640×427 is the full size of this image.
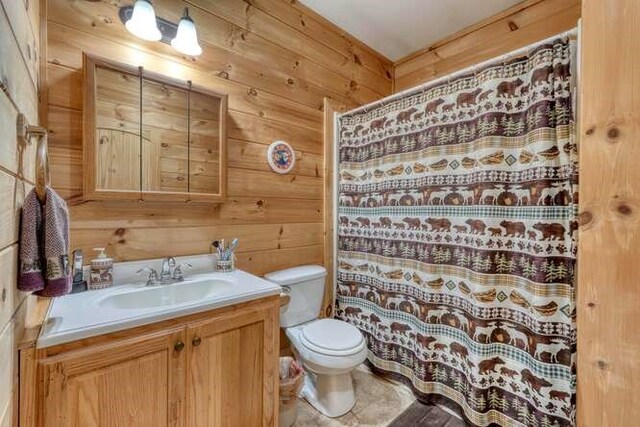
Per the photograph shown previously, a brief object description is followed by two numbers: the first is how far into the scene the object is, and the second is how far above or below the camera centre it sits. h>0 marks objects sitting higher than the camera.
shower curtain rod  1.31 +0.76
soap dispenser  1.27 -0.26
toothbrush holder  1.62 -0.29
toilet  1.57 -0.72
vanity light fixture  1.35 +0.89
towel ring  0.80 +0.17
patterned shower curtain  1.28 -0.14
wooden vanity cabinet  0.87 -0.56
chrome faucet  1.39 -0.30
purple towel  0.79 -0.10
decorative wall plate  1.94 +0.38
